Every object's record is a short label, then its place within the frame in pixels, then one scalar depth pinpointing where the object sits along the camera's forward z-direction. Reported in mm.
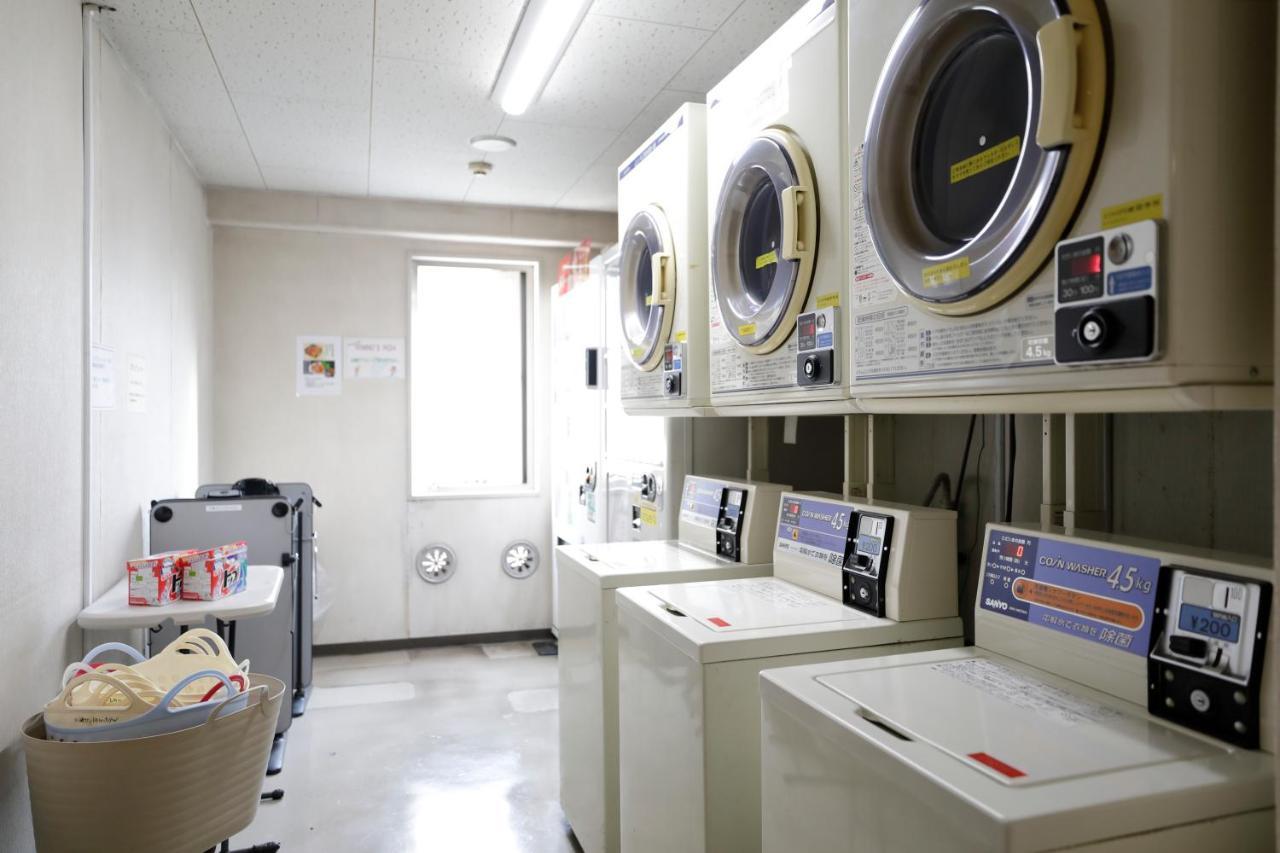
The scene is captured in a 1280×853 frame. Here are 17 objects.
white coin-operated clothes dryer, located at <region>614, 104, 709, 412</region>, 2381
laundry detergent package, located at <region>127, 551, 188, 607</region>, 2379
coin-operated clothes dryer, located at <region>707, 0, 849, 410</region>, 1687
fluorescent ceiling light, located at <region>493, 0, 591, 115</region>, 2514
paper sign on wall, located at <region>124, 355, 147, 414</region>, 2951
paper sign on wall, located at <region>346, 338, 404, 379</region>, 4902
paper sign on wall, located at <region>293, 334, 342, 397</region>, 4820
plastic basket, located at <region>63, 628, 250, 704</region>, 1986
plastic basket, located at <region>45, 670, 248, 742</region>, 1775
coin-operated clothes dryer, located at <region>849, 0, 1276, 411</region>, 959
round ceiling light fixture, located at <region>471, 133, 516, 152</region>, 3764
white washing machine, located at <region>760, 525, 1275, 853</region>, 921
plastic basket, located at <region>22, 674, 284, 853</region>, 1740
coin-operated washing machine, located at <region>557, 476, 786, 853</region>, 2248
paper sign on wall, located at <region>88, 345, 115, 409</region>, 2510
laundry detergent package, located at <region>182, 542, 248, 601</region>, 2441
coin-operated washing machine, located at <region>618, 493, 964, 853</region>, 1572
